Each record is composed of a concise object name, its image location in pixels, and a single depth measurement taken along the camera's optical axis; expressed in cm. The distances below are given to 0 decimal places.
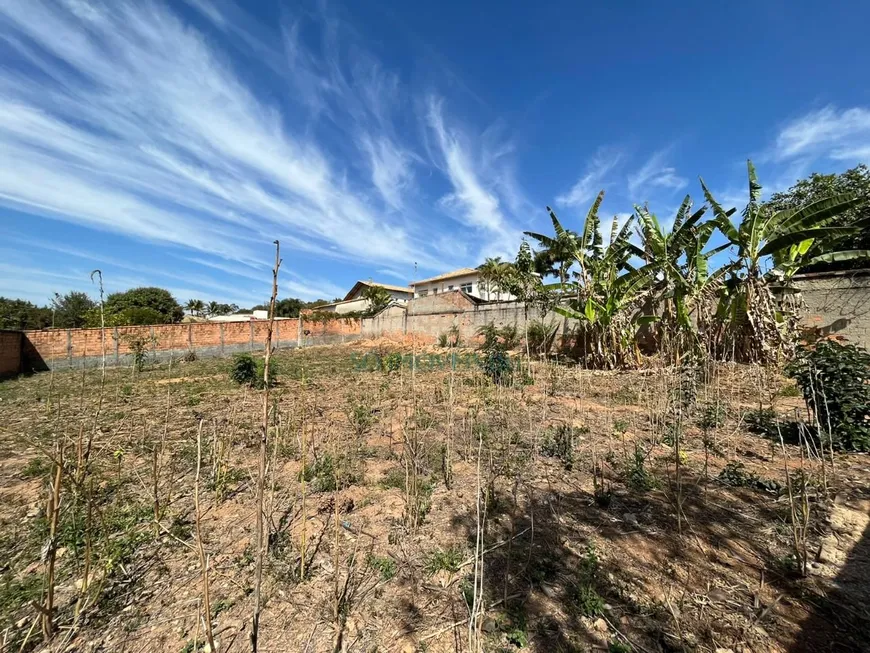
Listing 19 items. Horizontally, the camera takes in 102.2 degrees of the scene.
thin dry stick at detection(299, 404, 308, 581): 216
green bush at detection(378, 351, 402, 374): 1013
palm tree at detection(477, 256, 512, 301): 2157
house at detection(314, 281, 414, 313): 3575
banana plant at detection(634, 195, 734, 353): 809
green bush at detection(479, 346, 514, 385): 761
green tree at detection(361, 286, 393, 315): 2800
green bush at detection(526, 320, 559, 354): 1263
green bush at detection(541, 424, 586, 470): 373
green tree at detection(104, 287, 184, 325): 3038
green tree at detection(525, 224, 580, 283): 1009
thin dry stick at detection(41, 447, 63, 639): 157
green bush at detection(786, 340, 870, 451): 355
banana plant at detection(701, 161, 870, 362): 701
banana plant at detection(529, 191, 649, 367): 938
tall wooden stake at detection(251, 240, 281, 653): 138
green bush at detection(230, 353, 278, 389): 853
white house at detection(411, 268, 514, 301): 3102
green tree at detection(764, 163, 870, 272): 1224
